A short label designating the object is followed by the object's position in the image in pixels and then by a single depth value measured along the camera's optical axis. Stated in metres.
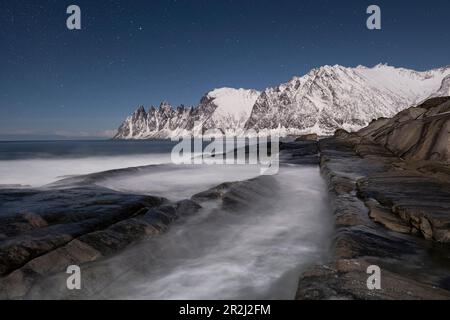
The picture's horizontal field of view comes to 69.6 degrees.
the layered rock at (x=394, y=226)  4.19
